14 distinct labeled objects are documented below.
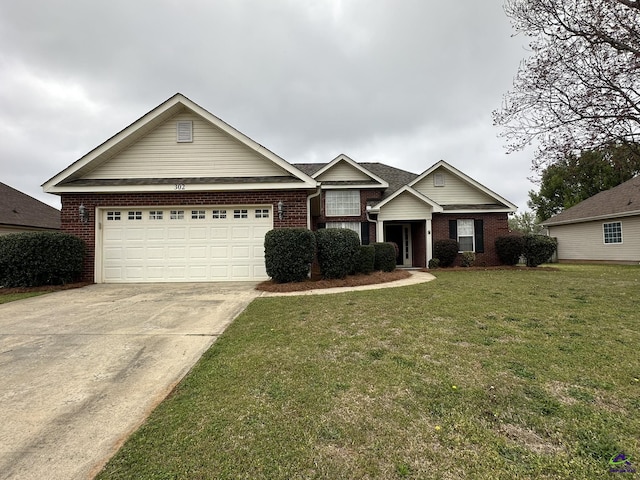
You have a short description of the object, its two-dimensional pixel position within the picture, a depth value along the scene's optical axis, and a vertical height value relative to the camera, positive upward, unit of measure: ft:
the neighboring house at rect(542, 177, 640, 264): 56.54 +3.43
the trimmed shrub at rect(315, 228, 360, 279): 30.50 -0.24
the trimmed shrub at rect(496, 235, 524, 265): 46.88 -0.35
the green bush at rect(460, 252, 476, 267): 49.34 -2.01
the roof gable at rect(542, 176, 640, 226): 57.52 +8.04
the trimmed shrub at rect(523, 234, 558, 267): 45.91 -0.41
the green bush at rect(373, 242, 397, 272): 39.73 -1.12
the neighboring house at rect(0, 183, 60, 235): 50.06 +7.96
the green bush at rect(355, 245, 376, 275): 35.01 -1.33
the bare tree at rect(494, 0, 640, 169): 24.45 +14.87
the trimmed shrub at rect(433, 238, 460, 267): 48.24 -0.62
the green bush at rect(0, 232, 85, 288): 26.76 -0.26
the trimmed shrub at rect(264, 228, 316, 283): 27.86 -0.22
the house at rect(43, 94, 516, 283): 31.58 +5.74
